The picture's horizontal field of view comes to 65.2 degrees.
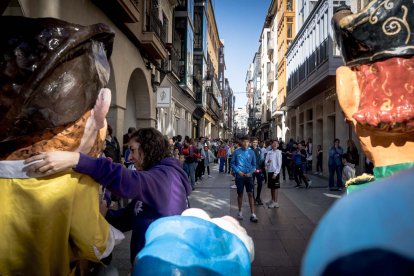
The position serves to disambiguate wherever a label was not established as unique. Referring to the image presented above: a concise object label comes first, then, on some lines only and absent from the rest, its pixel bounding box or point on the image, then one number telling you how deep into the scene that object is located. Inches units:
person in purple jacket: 52.6
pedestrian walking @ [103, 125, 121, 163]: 205.2
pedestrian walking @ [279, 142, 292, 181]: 553.6
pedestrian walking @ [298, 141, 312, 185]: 487.5
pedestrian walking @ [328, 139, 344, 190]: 408.5
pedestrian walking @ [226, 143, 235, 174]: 669.2
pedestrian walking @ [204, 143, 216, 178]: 570.5
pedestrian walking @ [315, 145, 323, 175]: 625.9
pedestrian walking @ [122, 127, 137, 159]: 269.4
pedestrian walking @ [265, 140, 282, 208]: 301.9
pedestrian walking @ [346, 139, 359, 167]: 346.5
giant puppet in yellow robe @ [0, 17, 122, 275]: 50.6
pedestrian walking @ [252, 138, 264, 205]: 311.0
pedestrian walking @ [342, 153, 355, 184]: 333.7
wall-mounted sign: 419.7
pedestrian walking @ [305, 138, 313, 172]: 641.7
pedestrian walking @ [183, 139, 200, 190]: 410.3
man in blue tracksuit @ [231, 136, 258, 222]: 260.1
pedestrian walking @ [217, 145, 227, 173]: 649.1
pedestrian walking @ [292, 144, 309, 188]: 441.1
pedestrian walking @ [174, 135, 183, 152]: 408.6
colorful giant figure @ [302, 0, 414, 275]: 52.1
